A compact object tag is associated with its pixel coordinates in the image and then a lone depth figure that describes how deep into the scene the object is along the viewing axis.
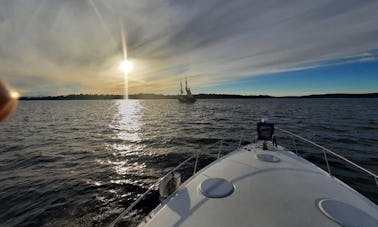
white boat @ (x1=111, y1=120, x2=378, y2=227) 3.18
